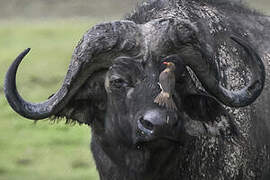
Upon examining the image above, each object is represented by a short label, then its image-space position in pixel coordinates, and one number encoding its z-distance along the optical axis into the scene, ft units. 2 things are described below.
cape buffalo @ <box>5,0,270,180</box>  46.85
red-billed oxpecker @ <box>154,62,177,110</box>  45.11
